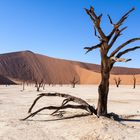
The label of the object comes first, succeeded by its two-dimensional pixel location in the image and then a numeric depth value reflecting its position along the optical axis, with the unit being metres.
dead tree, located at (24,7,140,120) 6.79
